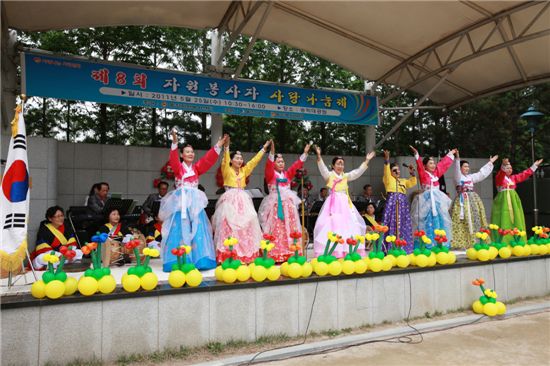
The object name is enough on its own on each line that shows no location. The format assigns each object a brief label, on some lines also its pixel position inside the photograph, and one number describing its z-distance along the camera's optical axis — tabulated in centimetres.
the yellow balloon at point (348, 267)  403
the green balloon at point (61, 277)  302
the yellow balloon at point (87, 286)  304
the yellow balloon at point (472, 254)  504
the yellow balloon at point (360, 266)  407
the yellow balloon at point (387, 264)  427
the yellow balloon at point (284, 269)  388
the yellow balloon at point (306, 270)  387
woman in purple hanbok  590
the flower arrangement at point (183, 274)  336
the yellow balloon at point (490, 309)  454
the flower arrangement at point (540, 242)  560
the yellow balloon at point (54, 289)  294
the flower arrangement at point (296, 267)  383
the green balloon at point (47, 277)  297
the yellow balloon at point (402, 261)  443
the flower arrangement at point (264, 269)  367
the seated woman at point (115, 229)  503
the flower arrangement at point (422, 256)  454
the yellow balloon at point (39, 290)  294
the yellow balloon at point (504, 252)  521
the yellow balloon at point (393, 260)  439
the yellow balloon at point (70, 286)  302
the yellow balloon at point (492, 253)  504
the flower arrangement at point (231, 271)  357
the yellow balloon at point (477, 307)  464
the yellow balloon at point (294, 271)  382
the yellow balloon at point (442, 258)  466
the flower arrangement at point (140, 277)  320
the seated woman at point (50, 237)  455
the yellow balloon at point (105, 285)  311
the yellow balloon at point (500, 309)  456
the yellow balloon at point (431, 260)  458
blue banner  611
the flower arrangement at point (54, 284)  294
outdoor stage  292
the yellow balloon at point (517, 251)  541
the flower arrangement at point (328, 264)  394
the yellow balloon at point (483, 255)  499
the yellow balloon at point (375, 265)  419
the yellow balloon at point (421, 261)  454
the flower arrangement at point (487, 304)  455
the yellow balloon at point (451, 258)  469
